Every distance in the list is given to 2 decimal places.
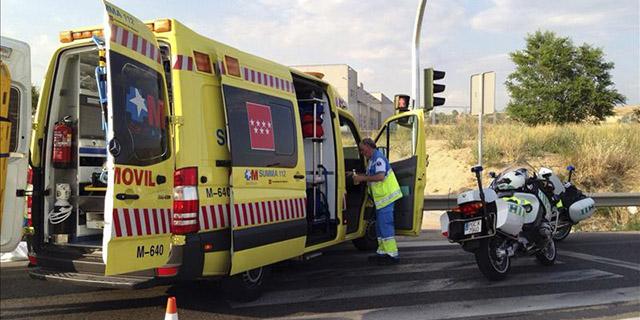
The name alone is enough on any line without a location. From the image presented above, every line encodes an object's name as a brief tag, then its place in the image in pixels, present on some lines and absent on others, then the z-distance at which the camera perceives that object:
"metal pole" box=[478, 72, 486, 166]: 10.16
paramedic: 6.82
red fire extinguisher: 4.87
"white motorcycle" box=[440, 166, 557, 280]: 6.08
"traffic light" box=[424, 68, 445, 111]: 9.84
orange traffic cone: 3.29
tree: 25.19
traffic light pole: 10.32
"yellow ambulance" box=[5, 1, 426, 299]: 3.86
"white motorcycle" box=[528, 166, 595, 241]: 7.60
